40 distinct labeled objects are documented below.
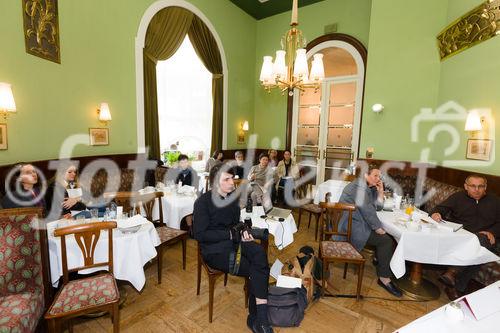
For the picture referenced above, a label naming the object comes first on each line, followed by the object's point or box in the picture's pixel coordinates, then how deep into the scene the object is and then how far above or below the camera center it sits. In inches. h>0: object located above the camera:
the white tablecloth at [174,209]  142.4 -39.8
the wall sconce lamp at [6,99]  125.3 +16.9
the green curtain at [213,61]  247.6 +80.6
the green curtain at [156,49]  209.6 +73.9
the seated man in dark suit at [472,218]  108.9 -32.2
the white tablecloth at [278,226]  111.2 -37.5
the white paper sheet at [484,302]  54.2 -34.2
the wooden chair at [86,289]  70.0 -46.8
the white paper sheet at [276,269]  112.1 -57.0
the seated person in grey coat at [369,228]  113.3 -38.1
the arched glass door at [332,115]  265.9 +30.3
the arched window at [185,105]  234.1 +32.8
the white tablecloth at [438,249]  96.7 -39.6
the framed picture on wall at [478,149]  137.9 -1.4
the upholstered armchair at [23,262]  70.4 -36.7
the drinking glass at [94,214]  101.6 -31.1
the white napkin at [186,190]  156.8 -32.1
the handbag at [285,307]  90.4 -59.1
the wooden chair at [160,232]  114.9 -45.8
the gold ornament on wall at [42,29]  141.7 +60.3
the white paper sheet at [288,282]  96.6 -53.4
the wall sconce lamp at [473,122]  141.0 +13.7
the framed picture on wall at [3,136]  135.3 -2.0
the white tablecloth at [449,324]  50.2 -35.8
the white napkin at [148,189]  154.3 -32.3
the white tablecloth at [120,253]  86.3 -41.4
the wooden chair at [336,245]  104.0 -45.6
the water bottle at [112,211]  100.0 -29.7
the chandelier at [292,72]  151.2 +42.7
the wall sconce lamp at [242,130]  315.6 +12.2
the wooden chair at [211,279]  90.4 -49.4
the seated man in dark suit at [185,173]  185.2 -25.4
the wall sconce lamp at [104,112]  182.5 +16.8
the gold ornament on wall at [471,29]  131.0 +69.5
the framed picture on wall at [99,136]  182.7 -0.4
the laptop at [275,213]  116.2 -34.0
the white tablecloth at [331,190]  190.5 -35.6
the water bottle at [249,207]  119.6 -31.3
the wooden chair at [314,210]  169.2 -45.6
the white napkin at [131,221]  95.1 -32.7
